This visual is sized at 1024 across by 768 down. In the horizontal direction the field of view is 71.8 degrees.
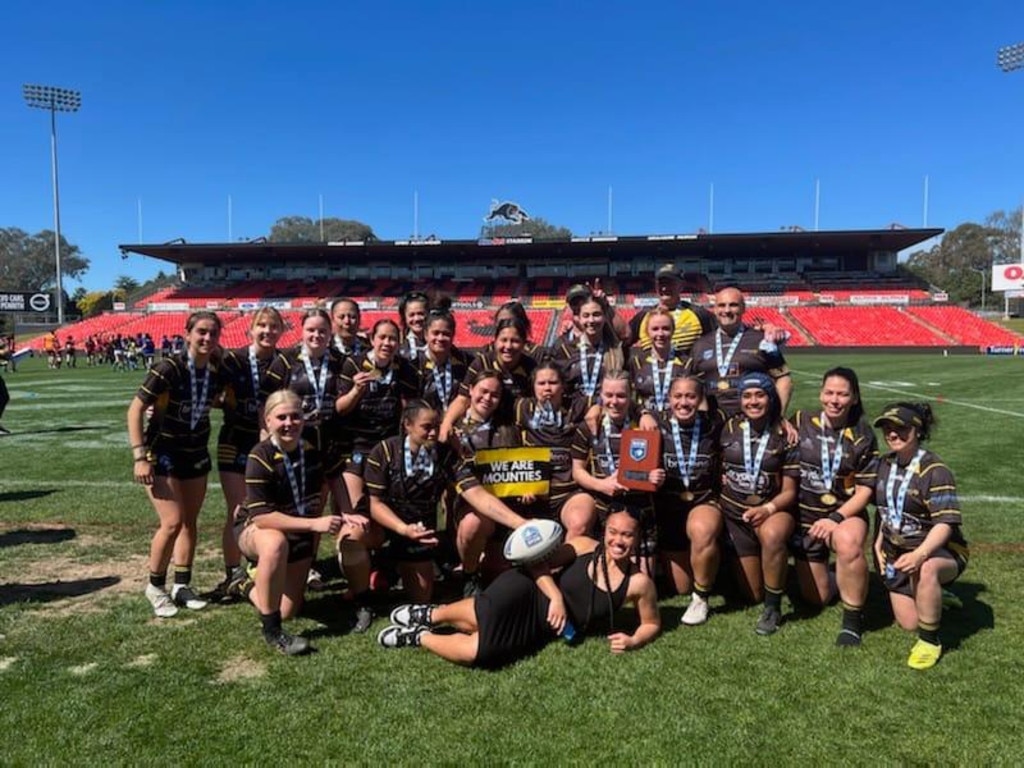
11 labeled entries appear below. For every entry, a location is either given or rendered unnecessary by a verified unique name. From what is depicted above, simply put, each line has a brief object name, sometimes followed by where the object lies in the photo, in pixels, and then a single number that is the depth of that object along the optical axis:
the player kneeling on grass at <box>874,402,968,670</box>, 3.69
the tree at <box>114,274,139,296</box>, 97.31
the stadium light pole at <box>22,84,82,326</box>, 53.41
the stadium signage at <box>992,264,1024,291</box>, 51.25
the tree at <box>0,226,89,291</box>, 105.66
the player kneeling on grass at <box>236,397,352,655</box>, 3.84
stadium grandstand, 45.98
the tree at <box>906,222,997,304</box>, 90.81
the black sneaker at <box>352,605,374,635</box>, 4.12
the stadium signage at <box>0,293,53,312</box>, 45.56
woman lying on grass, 3.67
